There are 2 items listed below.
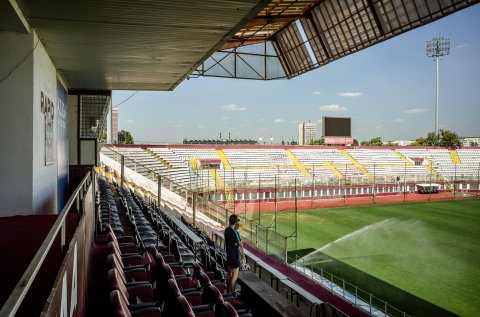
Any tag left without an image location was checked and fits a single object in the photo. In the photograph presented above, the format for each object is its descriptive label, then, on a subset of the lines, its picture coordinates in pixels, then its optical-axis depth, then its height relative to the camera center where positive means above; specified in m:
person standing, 5.76 -1.47
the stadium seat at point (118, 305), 2.52 -1.03
